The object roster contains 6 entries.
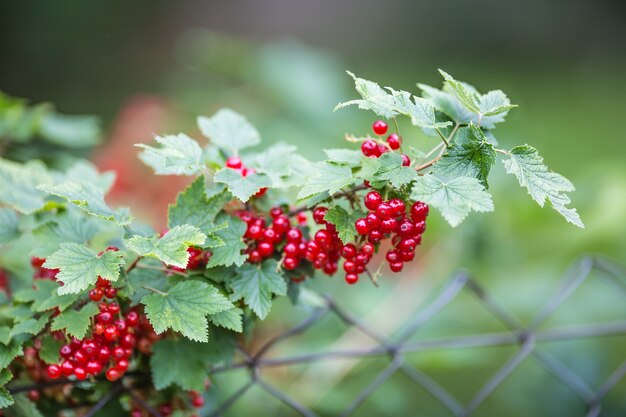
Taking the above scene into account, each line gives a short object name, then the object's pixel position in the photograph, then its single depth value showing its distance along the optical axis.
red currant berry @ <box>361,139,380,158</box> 0.95
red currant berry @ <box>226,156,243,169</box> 0.97
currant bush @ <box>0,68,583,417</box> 0.92
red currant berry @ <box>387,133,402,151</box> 0.96
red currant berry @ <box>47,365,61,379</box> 0.94
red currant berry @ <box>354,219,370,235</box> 0.93
